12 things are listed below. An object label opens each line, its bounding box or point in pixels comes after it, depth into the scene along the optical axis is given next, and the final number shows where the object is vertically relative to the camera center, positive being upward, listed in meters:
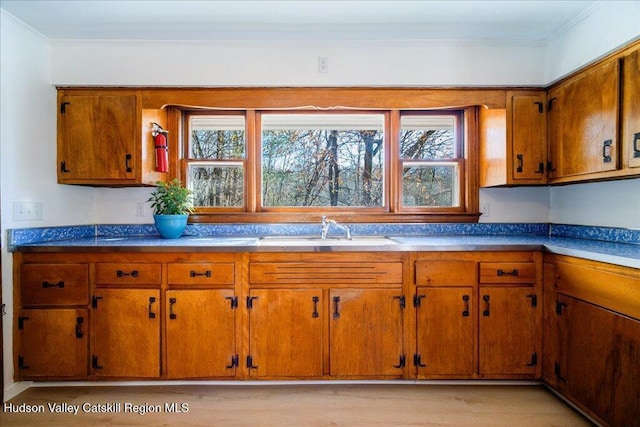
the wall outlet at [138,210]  2.95 +0.01
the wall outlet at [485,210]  2.96 +0.02
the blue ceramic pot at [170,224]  2.67 -0.09
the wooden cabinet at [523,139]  2.65 +0.53
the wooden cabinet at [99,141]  2.62 +0.50
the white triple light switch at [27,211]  2.32 +0.00
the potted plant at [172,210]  2.68 +0.01
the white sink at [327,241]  2.36 -0.20
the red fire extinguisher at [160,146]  2.74 +0.49
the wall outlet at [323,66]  2.66 +1.05
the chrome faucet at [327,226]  2.79 -0.11
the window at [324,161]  2.98 +0.42
